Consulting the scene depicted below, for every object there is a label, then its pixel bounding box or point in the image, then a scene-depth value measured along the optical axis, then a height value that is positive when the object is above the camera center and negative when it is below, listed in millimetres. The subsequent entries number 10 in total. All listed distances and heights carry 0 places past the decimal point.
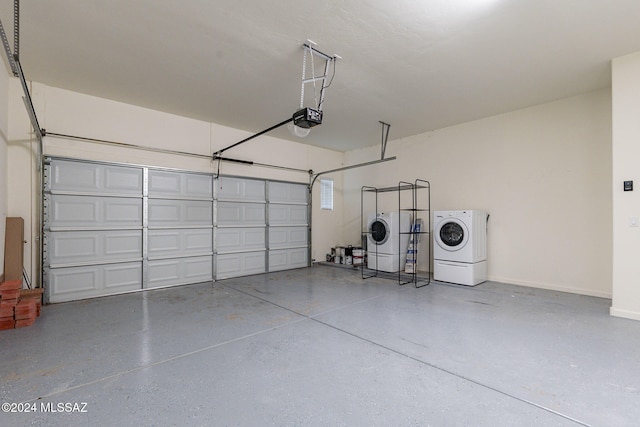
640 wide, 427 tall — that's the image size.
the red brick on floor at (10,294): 3129 -882
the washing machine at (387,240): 5930 -535
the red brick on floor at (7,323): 3074 -1188
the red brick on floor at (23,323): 3148 -1210
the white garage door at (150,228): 4219 -238
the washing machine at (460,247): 4926 -554
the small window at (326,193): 7809 +601
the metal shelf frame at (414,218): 5895 -57
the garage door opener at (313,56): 3148 +1860
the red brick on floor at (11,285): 3113 -794
